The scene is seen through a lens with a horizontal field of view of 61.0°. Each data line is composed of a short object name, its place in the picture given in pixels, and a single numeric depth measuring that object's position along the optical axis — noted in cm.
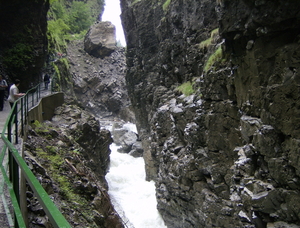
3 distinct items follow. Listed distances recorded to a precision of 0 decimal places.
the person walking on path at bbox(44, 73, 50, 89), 1934
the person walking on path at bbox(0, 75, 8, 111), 1095
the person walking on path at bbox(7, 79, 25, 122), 1006
